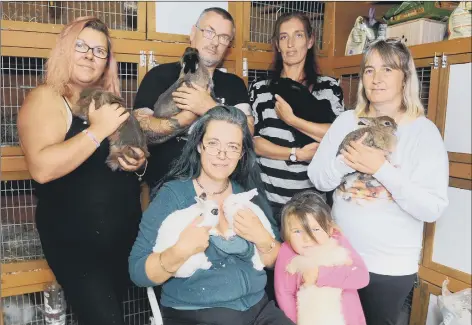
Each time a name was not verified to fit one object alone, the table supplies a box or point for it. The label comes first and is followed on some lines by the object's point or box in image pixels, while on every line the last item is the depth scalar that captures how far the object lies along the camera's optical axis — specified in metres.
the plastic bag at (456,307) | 1.78
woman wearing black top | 1.56
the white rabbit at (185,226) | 1.49
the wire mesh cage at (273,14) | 2.71
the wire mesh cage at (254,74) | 2.71
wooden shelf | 1.96
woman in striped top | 2.10
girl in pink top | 1.58
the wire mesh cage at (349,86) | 2.73
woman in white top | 1.58
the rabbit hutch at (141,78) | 2.02
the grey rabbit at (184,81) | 1.98
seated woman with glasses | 1.48
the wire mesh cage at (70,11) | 2.14
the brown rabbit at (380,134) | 1.63
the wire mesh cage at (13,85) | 2.13
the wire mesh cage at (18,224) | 2.20
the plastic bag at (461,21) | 1.98
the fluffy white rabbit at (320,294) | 1.57
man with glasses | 1.93
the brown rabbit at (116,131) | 1.68
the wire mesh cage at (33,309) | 2.21
